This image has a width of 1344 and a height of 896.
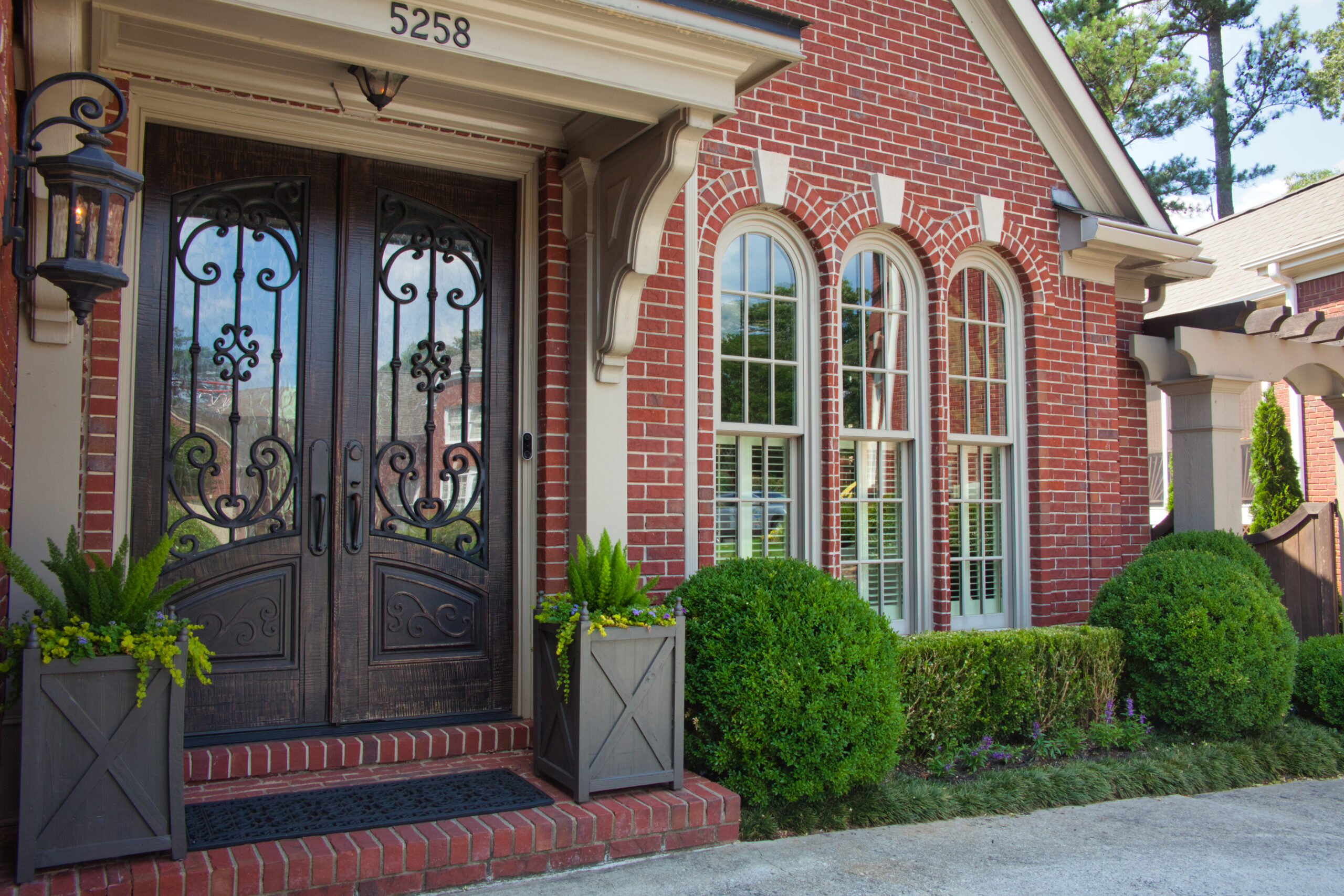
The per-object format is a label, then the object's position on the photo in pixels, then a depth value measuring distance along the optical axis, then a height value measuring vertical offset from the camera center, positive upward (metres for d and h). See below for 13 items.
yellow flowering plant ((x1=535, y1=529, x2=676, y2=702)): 4.32 -0.50
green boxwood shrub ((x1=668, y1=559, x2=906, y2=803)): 4.45 -0.91
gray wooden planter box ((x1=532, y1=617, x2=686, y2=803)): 4.21 -0.97
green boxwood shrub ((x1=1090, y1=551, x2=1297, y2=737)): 5.87 -0.95
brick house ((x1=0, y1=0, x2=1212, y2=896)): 4.21 +0.78
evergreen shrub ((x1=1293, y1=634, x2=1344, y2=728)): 6.44 -1.25
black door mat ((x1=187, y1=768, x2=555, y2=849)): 3.70 -1.28
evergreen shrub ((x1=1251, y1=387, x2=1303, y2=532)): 13.17 +0.23
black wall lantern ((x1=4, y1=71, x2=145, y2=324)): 3.08 +0.87
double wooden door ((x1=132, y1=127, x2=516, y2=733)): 4.58 +0.30
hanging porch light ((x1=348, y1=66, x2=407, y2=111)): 4.48 +1.82
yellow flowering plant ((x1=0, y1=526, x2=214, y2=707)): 3.31 -0.45
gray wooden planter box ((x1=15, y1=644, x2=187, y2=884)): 3.24 -0.92
